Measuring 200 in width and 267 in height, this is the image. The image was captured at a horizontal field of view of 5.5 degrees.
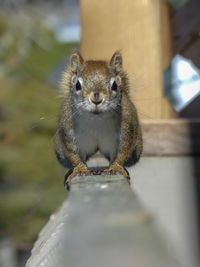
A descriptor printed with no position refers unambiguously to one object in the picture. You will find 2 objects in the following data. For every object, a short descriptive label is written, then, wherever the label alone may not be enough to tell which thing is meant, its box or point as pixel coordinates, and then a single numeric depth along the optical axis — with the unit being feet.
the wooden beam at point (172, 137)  7.20
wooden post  7.27
